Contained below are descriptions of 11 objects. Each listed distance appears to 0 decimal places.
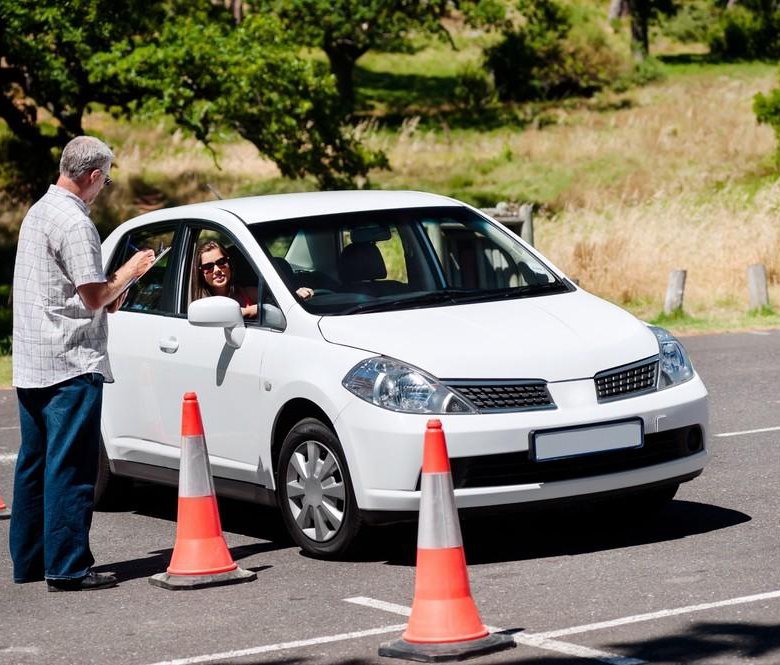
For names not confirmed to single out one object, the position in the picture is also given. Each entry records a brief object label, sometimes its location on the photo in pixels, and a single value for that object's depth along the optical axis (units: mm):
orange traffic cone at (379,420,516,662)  5633
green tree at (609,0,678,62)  66062
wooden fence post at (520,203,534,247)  19359
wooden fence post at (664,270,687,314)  19234
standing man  7090
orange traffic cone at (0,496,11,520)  9383
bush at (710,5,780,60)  69938
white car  7156
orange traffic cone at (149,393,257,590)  7199
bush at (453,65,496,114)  60656
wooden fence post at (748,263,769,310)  19328
